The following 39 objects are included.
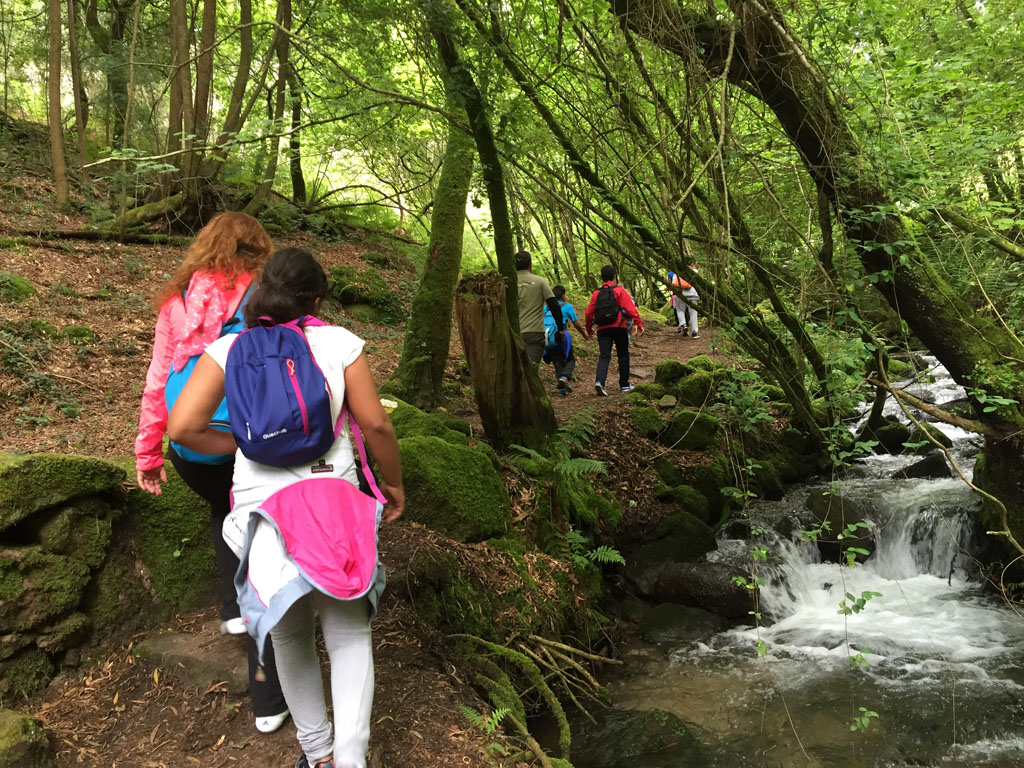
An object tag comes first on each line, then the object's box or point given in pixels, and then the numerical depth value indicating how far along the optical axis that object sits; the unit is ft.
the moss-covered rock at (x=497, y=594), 13.80
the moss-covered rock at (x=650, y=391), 33.55
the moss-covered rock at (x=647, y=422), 29.84
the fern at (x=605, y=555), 19.95
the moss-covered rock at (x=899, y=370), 39.17
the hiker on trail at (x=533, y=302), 30.19
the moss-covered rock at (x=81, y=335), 25.73
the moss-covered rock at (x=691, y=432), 30.22
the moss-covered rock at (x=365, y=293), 39.83
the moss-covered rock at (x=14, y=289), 26.01
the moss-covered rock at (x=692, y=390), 33.58
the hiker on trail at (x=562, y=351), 33.01
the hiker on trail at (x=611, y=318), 32.65
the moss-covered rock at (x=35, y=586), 10.43
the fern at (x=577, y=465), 20.08
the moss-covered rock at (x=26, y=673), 10.12
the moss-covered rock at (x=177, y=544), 12.53
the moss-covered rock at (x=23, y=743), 8.41
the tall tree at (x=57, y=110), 32.17
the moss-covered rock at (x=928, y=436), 15.98
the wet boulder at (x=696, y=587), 21.49
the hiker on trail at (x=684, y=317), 59.47
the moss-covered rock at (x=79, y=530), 11.28
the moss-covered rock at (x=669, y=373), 35.97
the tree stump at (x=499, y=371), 18.93
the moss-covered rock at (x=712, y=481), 27.96
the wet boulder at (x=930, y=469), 28.37
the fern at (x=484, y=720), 10.68
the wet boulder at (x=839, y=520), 24.61
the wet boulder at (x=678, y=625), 20.53
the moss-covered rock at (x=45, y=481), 10.84
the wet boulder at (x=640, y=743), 14.30
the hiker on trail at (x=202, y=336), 9.28
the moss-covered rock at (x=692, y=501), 26.48
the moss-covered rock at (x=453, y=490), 16.19
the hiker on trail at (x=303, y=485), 7.14
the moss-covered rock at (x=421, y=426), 19.13
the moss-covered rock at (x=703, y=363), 37.65
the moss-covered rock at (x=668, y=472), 27.84
